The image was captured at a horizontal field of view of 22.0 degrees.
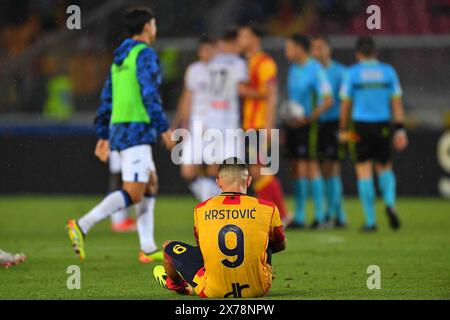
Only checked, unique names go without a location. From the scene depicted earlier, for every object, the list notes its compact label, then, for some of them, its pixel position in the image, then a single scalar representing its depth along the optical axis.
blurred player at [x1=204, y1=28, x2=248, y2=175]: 14.41
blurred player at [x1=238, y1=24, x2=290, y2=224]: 14.12
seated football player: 7.47
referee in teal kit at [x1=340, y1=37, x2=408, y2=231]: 13.53
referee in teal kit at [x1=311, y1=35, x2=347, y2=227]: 14.41
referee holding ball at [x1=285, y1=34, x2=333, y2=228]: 14.33
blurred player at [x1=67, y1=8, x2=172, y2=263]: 9.87
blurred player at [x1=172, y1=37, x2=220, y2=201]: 14.59
